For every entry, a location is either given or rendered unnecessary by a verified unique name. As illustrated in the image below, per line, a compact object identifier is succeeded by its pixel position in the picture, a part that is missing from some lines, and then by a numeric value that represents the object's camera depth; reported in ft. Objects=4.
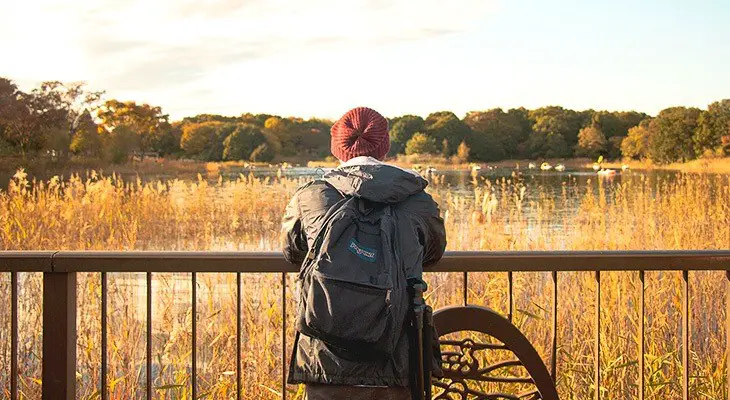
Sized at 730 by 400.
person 6.12
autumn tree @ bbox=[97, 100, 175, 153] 145.07
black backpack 5.94
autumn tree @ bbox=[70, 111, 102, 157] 103.71
